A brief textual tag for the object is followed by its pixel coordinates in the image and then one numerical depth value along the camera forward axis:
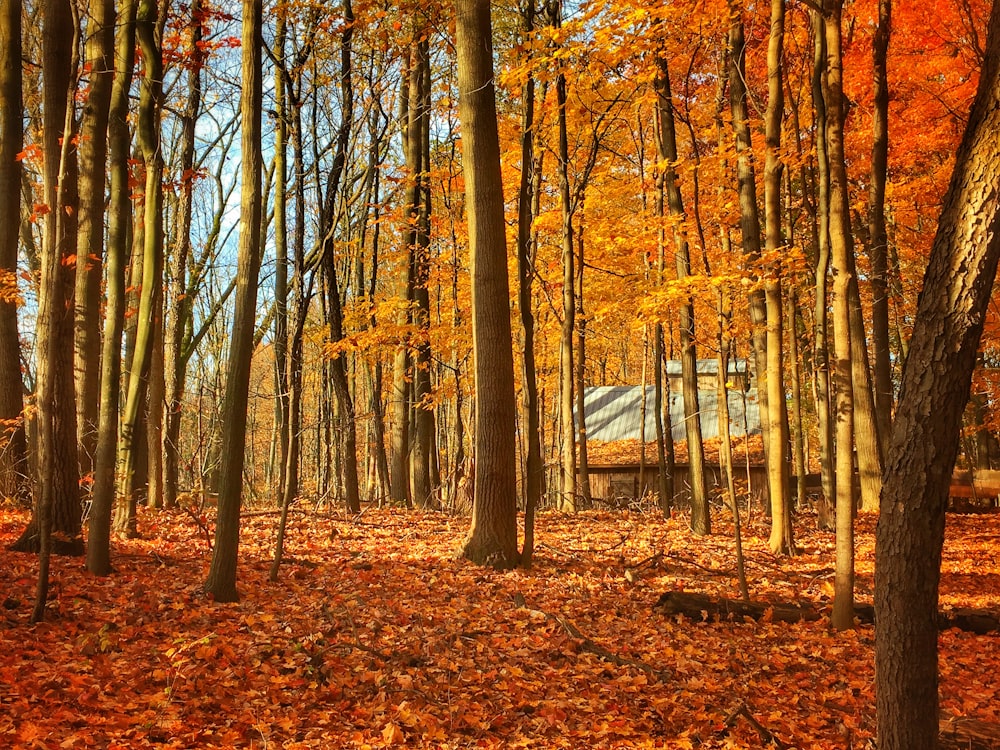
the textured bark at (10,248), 11.19
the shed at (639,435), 21.12
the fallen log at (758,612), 7.68
